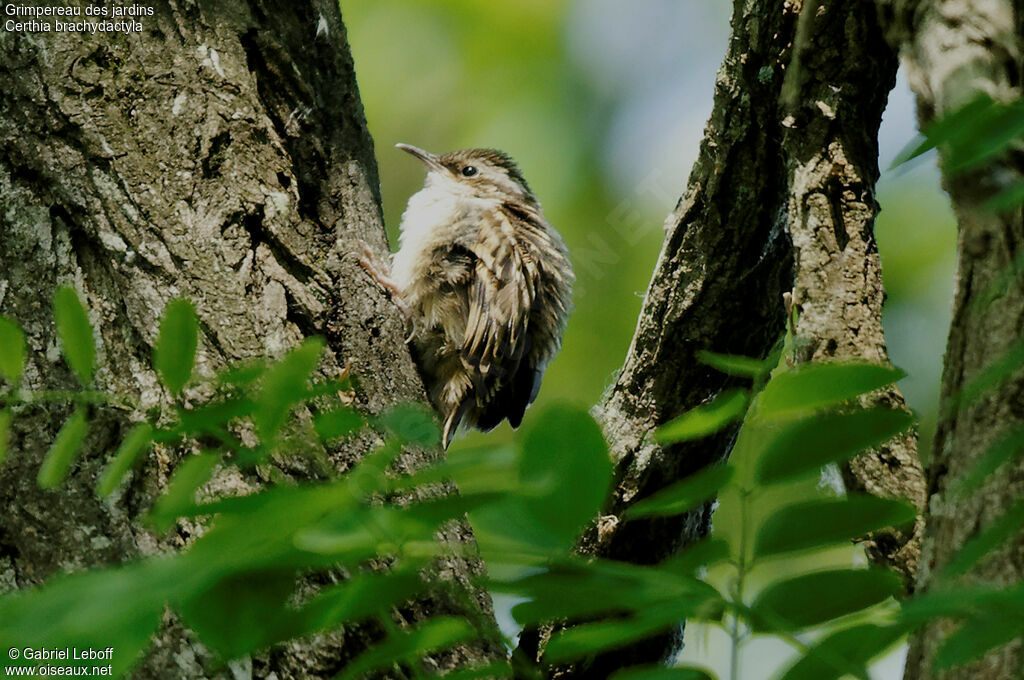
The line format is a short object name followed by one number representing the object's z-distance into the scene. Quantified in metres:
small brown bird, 7.99
